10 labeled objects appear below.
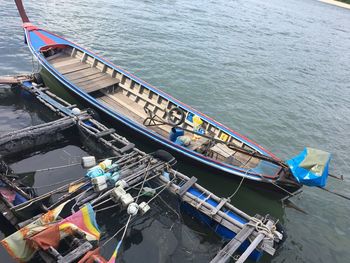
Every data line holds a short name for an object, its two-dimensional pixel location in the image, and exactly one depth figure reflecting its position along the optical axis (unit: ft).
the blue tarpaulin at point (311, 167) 30.01
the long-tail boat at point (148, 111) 36.27
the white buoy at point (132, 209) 28.04
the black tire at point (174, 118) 42.26
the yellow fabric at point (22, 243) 22.65
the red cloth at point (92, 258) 22.40
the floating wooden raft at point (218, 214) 27.63
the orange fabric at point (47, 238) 23.04
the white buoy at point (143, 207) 29.08
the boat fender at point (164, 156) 35.25
